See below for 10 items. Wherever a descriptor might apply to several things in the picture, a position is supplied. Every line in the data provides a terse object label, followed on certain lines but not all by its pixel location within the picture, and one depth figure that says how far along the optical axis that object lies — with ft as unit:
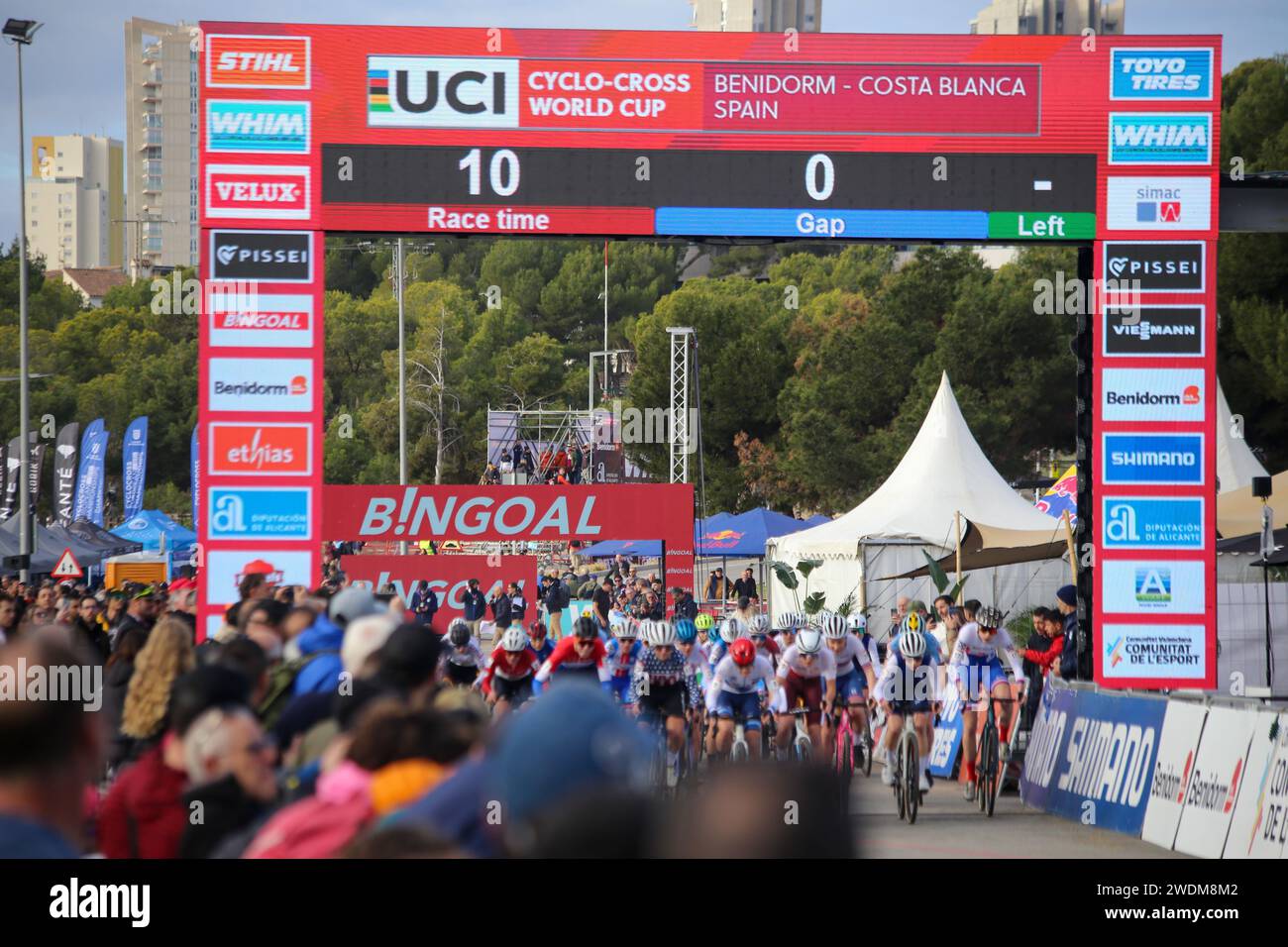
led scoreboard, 47.78
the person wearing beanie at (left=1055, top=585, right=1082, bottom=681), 50.08
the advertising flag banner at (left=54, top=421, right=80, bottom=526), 124.26
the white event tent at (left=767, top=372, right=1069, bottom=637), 95.91
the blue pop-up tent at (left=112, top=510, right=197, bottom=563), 125.70
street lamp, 92.63
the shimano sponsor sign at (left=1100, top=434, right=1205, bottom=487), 48.03
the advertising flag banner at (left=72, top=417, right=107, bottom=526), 122.21
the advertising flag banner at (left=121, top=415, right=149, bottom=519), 125.18
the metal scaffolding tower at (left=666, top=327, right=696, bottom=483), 117.80
